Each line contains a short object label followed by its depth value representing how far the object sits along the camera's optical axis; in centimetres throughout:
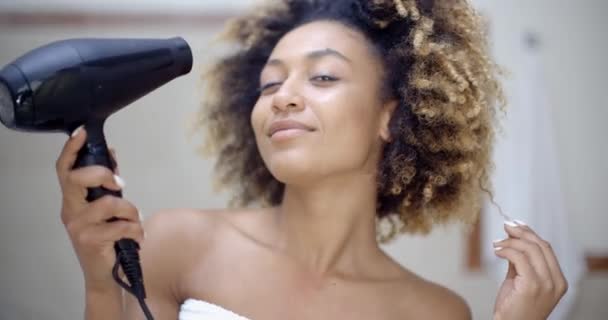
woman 112
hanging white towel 200
